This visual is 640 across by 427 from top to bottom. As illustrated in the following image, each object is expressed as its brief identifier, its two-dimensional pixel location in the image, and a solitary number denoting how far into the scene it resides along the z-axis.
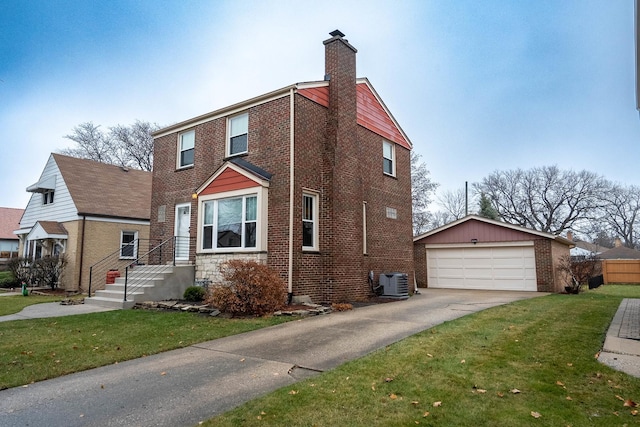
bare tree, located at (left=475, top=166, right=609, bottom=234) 40.00
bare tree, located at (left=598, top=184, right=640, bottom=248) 43.72
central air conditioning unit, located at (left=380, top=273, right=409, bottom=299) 12.84
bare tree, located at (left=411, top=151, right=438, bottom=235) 34.34
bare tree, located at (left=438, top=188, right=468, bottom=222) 45.41
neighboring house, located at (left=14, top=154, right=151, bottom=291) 17.89
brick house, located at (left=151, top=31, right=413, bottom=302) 11.32
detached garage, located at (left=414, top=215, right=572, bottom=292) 16.75
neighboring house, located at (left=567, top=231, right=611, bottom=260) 34.75
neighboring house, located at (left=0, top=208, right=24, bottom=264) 32.59
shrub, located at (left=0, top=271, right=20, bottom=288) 18.44
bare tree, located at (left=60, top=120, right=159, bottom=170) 33.88
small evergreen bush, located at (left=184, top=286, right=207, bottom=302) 11.31
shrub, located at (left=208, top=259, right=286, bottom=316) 9.07
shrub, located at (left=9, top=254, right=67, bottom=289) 17.36
